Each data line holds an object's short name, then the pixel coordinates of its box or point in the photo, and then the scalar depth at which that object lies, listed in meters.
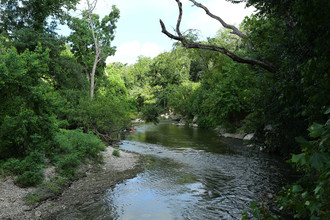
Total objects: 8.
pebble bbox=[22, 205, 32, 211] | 7.51
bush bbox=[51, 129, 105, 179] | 10.77
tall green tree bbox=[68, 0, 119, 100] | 29.44
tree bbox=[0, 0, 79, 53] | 18.61
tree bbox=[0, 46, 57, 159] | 8.97
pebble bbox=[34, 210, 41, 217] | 7.31
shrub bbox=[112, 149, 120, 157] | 15.25
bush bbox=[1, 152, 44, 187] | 8.58
